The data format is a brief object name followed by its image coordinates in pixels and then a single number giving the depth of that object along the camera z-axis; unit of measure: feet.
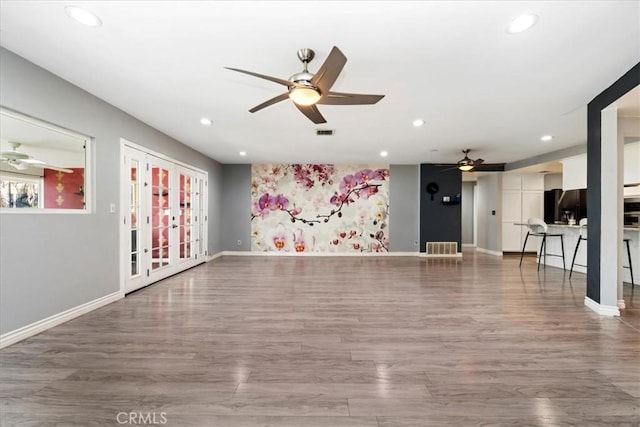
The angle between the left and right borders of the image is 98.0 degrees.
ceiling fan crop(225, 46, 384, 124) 6.89
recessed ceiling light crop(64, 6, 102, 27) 6.28
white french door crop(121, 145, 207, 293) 13.38
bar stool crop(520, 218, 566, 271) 18.94
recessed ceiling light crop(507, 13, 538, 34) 6.41
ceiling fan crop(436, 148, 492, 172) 19.76
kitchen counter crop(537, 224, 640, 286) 15.03
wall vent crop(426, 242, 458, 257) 24.95
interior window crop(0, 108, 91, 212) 8.21
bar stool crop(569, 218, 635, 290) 14.57
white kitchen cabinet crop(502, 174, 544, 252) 25.99
